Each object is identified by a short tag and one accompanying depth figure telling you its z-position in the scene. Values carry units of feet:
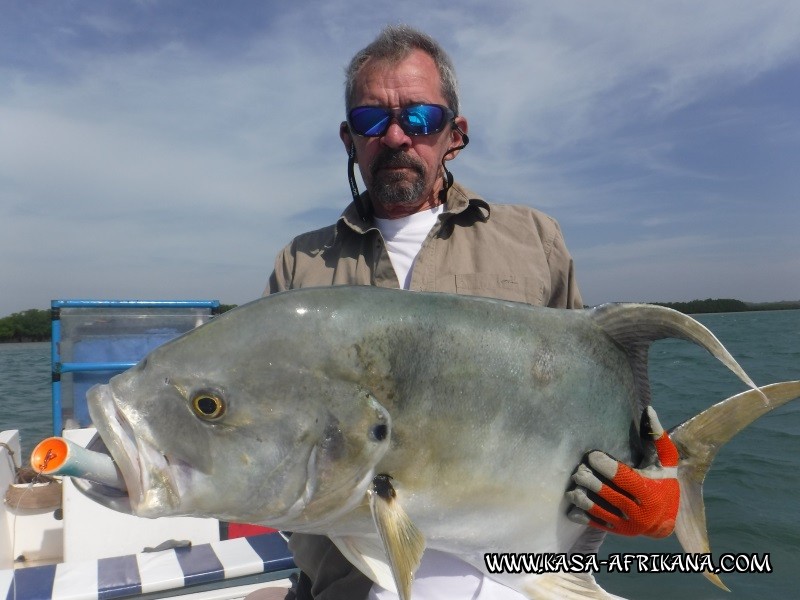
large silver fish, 1.50
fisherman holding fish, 2.40
